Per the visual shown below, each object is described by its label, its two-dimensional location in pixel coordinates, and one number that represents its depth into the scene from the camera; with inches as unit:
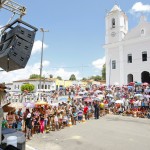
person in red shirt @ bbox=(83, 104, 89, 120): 488.9
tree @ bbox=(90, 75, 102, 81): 2340.0
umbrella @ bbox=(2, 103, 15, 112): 167.4
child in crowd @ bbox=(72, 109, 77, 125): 428.3
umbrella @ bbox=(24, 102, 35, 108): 420.2
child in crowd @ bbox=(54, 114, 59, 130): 383.0
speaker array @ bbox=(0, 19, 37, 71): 121.5
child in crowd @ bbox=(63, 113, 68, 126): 404.9
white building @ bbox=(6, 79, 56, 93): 1778.4
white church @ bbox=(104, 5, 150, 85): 913.1
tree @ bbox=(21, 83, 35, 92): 1580.9
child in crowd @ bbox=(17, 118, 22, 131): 323.3
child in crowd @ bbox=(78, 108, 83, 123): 458.5
